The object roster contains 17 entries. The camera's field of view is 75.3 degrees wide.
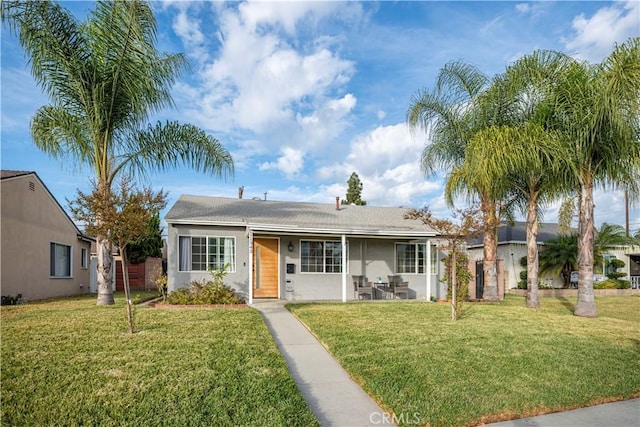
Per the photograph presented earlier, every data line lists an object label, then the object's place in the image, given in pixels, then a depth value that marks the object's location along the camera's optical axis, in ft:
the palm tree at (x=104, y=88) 36.65
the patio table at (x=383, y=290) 52.58
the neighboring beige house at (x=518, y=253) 75.97
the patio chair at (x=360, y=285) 50.96
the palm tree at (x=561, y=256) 71.05
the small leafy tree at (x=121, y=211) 25.59
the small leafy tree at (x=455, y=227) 33.76
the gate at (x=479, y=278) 61.62
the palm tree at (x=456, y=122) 47.93
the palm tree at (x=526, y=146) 38.86
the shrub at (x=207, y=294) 41.04
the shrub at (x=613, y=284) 70.49
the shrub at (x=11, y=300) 42.06
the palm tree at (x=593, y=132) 34.12
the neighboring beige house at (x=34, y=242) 43.16
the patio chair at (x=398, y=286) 51.72
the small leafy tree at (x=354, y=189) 125.08
